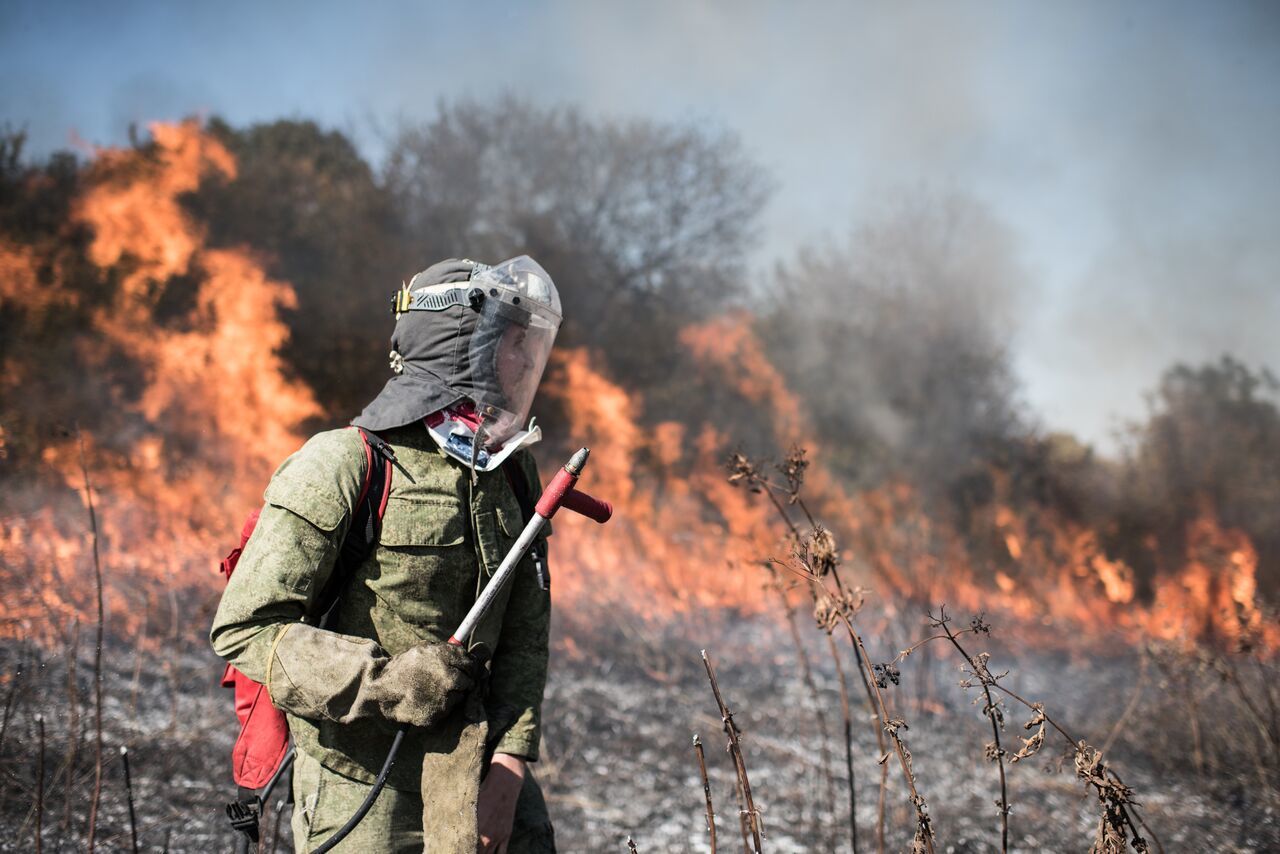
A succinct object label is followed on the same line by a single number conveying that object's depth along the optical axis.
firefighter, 1.65
